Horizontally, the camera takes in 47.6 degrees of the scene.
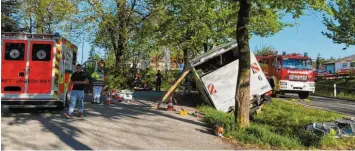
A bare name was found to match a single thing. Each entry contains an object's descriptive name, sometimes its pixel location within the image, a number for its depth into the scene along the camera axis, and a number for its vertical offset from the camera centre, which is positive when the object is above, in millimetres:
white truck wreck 15539 +168
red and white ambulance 12898 +530
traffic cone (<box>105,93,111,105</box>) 17078 -638
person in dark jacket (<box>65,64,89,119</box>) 12315 -9
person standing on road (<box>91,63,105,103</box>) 17203 -4
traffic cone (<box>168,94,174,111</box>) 14773 -720
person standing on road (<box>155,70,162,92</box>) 29766 +324
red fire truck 23906 +745
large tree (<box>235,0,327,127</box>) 10430 +1160
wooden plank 15570 +60
